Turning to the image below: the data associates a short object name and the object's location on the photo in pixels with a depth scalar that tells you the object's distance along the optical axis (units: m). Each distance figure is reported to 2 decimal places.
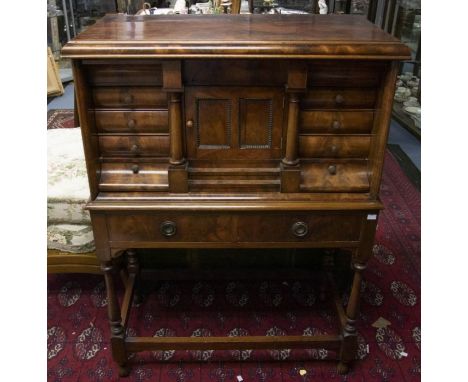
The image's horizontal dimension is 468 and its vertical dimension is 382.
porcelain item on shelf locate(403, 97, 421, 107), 5.10
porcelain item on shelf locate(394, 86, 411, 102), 5.25
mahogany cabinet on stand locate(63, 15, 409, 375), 1.58
